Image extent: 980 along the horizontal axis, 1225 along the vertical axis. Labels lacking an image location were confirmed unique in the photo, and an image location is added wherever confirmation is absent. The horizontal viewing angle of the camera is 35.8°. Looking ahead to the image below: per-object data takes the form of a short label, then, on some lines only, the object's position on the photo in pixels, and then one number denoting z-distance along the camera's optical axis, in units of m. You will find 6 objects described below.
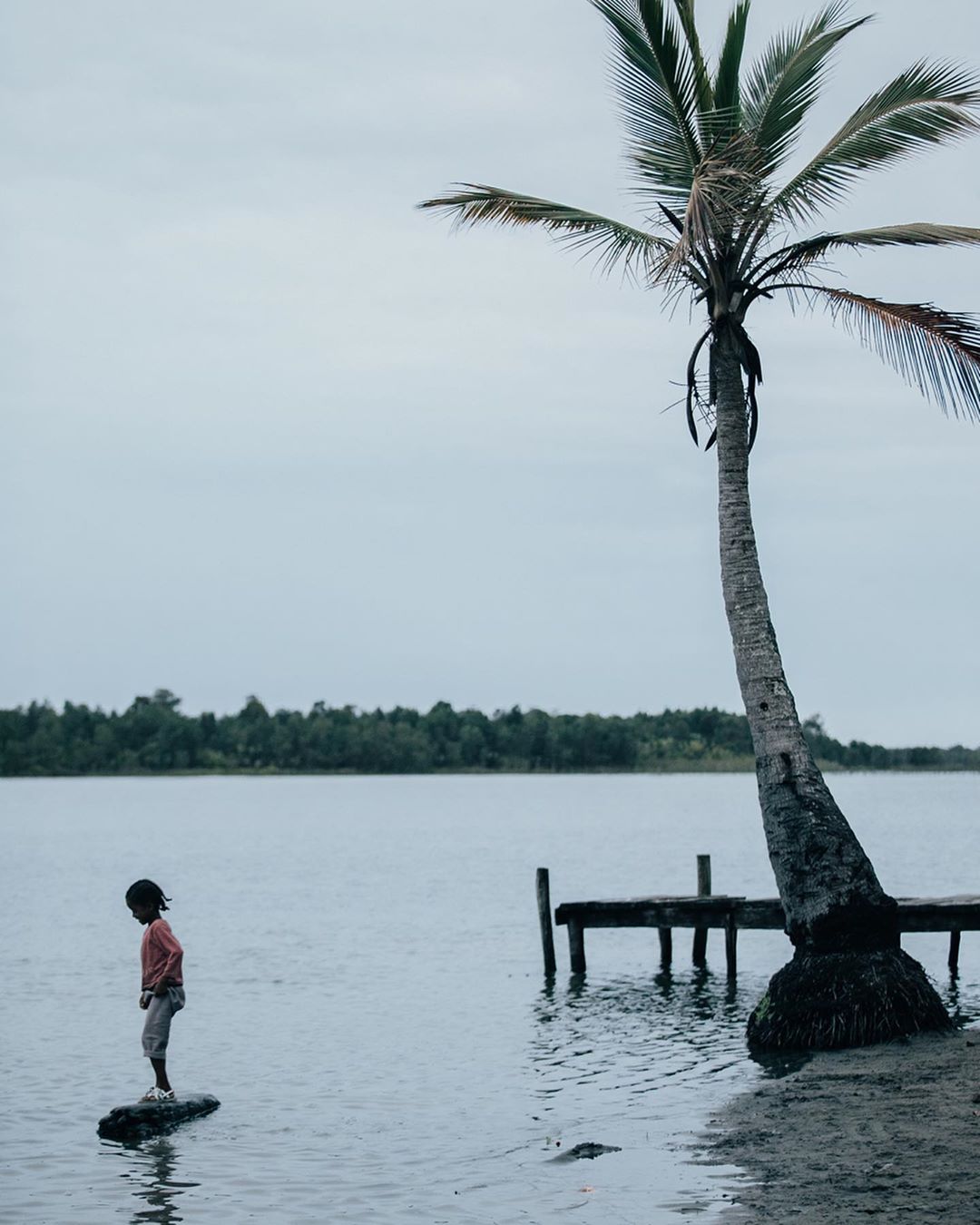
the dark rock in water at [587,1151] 12.40
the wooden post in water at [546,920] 25.08
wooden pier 18.31
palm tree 15.34
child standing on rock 12.77
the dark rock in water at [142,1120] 13.77
